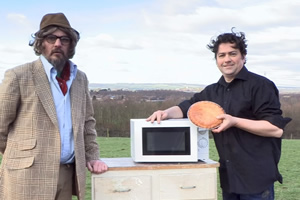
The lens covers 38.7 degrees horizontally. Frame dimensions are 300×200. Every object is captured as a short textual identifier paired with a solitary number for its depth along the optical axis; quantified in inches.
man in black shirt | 125.3
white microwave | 141.6
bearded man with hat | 117.0
